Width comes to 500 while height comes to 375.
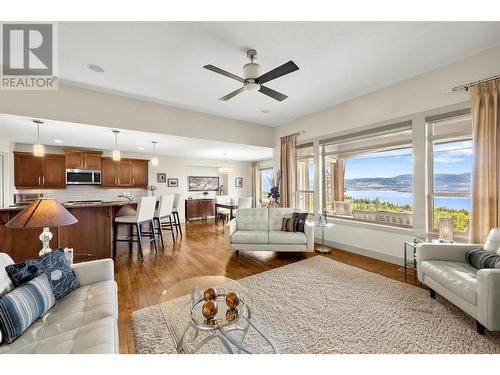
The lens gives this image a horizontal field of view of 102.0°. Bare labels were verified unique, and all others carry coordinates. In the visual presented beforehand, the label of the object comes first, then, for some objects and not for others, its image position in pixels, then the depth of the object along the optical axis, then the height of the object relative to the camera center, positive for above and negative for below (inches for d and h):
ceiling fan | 78.1 +46.1
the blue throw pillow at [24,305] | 41.7 -27.0
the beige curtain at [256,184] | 339.9 +5.9
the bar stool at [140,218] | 135.0 -21.2
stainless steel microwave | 207.3 +11.6
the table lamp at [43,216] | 62.0 -9.1
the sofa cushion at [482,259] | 69.8 -26.0
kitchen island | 105.9 -27.4
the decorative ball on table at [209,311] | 53.1 -32.4
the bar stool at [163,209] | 167.5 -18.3
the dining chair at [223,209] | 276.5 -32.1
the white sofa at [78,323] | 40.6 -32.0
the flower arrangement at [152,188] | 249.0 -0.4
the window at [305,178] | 185.6 +8.7
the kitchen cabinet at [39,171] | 188.9 +16.1
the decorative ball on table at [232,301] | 55.7 -31.4
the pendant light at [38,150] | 131.9 +24.9
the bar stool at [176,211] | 210.2 -24.0
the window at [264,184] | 325.1 +5.9
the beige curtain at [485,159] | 88.6 +12.4
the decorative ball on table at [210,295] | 56.6 -30.4
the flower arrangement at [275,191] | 193.6 -3.4
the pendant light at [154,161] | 205.9 +27.3
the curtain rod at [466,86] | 90.1 +48.5
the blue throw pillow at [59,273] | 58.9 -25.8
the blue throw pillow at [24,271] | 53.0 -22.7
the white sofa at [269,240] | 131.0 -34.0
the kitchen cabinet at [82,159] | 206.2 +30.2
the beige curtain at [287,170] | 190.8 +16.6
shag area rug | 59.8 -46.9
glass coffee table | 50.4 -35.6
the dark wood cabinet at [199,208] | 285.3 -30.1
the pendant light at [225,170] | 295.7 +25.8
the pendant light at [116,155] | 159.2 +25.9
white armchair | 59.8 -31.9
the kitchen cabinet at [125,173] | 229.0 +17.9
